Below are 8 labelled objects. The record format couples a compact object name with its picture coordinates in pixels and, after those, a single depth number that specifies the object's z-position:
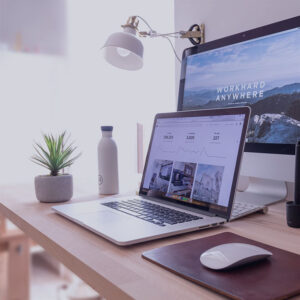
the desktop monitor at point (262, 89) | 0.82
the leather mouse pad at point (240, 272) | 0.39
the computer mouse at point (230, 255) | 0.44
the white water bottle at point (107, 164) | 1.04
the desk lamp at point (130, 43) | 1.10
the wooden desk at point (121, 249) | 0.42
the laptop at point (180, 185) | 0.65
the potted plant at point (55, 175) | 0.96
